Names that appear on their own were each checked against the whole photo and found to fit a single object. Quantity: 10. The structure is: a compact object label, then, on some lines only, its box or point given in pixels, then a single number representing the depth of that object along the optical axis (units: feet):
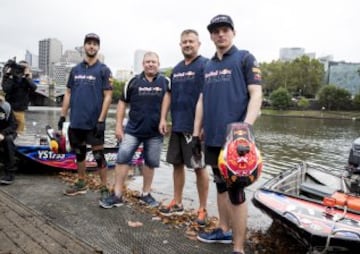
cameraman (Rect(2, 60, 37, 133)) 22.76
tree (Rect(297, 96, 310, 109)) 254.16
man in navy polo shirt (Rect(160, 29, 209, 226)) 14.17
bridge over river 210.81
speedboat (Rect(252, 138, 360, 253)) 11.14
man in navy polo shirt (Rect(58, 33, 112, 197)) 17.26
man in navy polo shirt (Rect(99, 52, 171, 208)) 15.79
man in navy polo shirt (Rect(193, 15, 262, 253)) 10.82
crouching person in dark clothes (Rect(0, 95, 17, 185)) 19.27
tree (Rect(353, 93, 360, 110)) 239.50
